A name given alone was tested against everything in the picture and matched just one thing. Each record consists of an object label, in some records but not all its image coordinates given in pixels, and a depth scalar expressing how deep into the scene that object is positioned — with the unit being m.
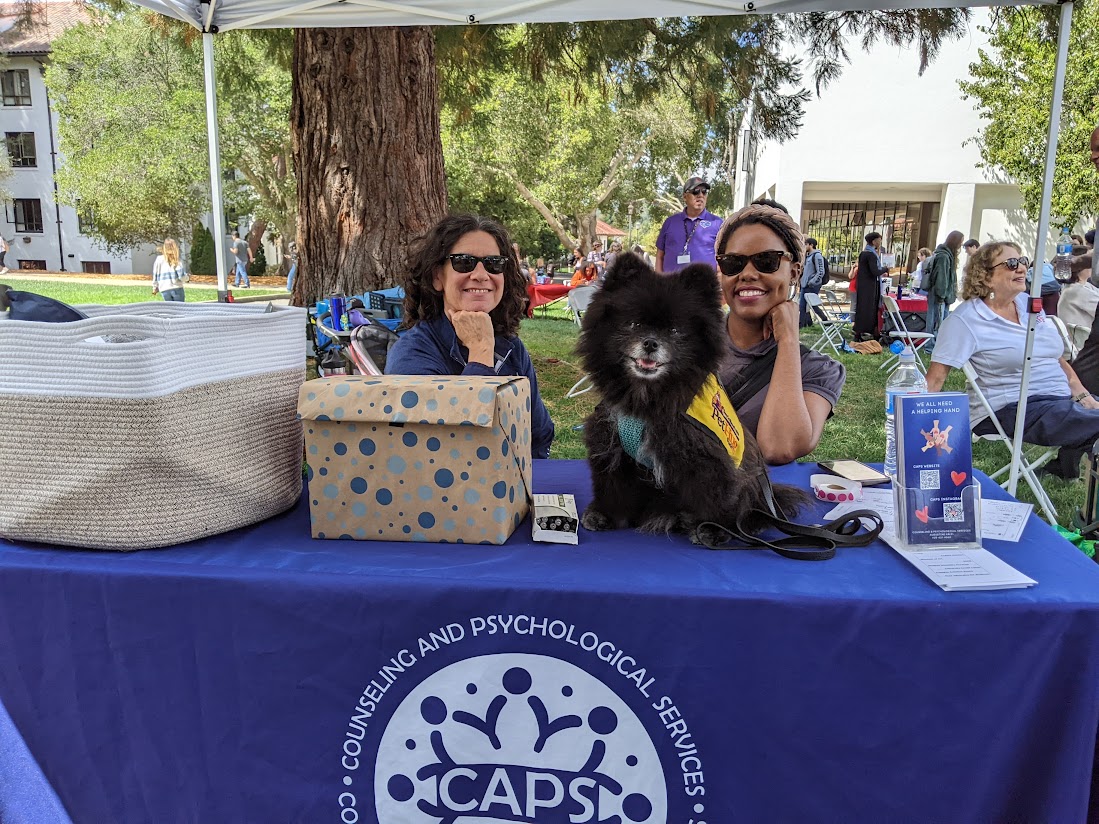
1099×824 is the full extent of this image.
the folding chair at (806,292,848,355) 10.20
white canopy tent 2.97
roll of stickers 1.86
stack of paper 1.32
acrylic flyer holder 1.50
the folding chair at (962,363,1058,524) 3.51
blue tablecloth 1.30
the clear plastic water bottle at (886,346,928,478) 2.29
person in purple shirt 7.67
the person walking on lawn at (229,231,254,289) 25.05
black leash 1.47
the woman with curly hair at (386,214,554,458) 2.24
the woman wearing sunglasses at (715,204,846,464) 1.99
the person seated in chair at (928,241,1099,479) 3.74
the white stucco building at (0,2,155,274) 33.66
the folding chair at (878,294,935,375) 9.03
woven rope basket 1.38
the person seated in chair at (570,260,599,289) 16.76
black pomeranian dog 1.44
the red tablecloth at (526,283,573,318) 16.14
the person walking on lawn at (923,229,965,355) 10.80
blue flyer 1.49
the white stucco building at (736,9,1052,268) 22.59
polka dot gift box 1.44
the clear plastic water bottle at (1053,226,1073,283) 8.04
